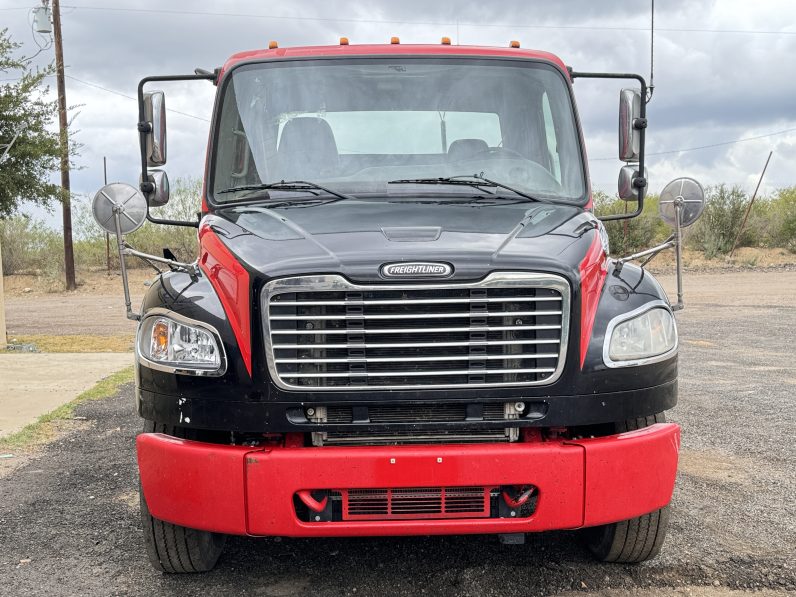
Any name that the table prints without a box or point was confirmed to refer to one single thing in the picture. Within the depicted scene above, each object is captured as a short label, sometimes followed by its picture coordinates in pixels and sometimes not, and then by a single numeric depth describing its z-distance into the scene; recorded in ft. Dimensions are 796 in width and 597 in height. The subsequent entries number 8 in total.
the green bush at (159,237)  97.09
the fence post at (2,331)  44.10
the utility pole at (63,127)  83.56
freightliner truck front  11.21
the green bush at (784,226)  106.42
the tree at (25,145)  53.36
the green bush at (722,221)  105.16
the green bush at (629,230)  98.07
